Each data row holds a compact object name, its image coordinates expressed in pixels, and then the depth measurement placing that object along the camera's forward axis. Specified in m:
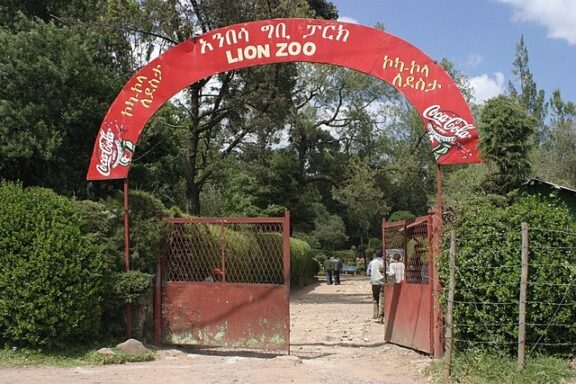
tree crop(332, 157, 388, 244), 41.72
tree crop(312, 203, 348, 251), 50.62
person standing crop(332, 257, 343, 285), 35.01
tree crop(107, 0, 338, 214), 22.66
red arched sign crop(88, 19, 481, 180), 10.39
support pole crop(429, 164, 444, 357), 9.66
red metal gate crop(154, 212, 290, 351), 10.61
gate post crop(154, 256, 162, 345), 11.13
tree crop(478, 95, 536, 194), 9.96
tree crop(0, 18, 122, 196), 13.92
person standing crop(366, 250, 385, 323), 15.52
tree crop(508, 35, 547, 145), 52.75
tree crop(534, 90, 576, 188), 33.79
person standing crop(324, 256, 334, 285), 35.09
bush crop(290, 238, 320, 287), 29.69
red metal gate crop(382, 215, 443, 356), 9.92
